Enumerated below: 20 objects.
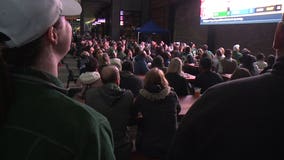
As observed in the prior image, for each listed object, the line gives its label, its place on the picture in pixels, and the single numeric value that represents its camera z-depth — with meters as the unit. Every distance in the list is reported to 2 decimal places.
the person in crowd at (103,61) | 4.69
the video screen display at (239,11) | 6.12
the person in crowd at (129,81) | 3.64
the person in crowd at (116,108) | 2.32
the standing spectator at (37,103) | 0.59
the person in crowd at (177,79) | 3.87
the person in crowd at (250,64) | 5.16
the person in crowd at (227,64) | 5.93
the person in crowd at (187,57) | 6.94
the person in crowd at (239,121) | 0.70
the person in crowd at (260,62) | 5.69
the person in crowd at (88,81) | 3.33
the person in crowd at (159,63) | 4.82
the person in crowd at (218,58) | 6.17
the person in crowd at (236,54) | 6.66
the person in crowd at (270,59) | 4.36
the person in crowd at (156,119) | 2.38
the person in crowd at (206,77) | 4.09
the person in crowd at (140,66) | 5.57
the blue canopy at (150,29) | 12.76
